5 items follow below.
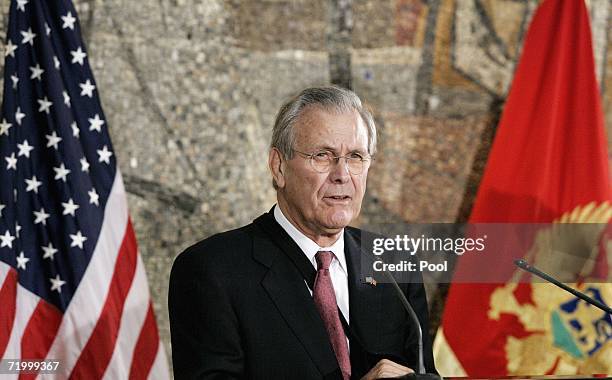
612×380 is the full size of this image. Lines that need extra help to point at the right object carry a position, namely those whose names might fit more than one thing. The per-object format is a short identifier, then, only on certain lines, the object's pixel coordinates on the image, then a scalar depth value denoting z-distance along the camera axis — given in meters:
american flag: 6.43
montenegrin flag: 7.18
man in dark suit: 4.21
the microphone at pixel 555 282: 3.74
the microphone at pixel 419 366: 3.59
